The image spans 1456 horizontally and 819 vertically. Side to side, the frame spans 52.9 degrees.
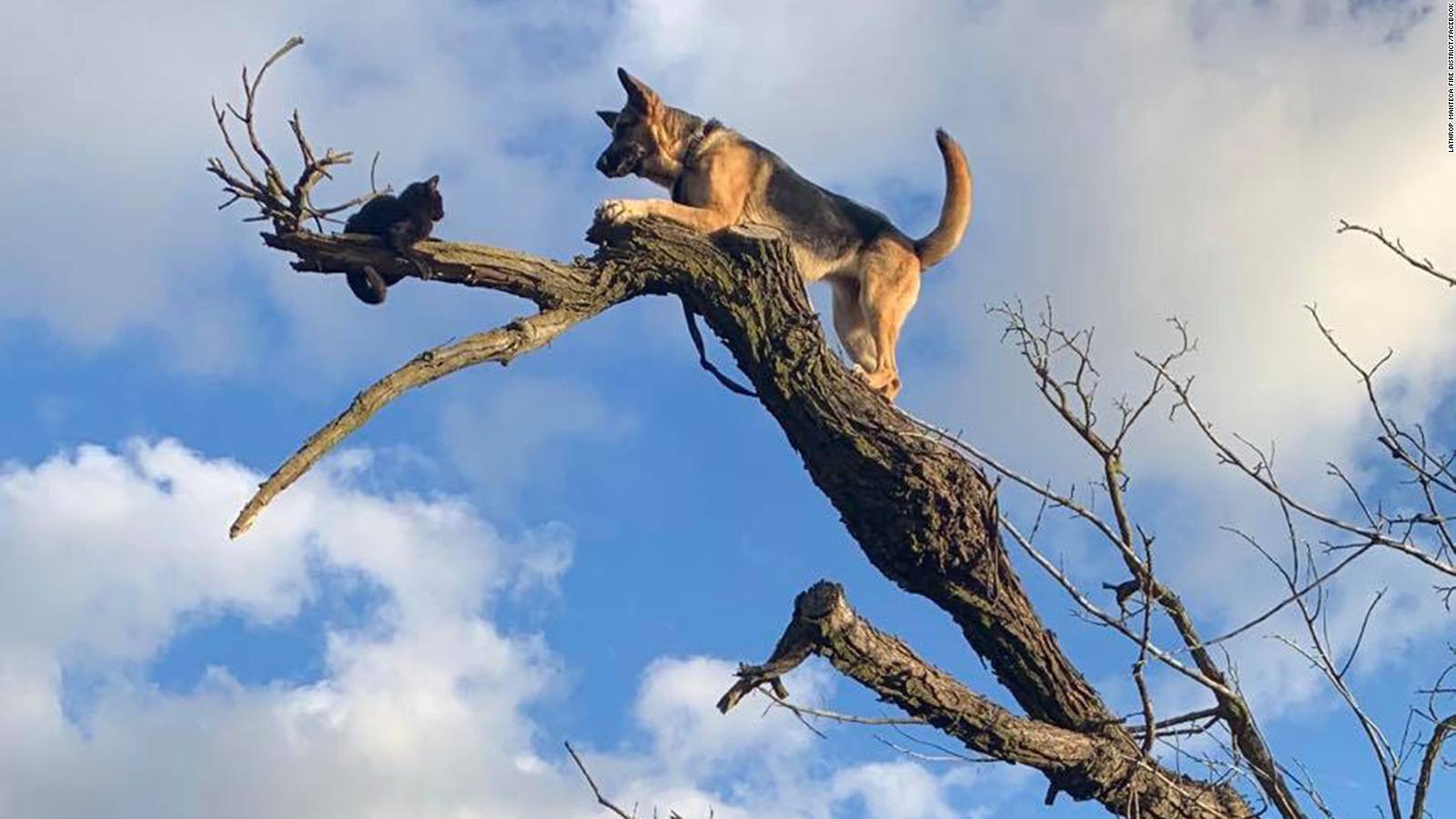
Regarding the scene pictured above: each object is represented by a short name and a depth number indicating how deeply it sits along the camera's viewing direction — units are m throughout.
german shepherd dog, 6.89
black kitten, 5.21
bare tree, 4.84
